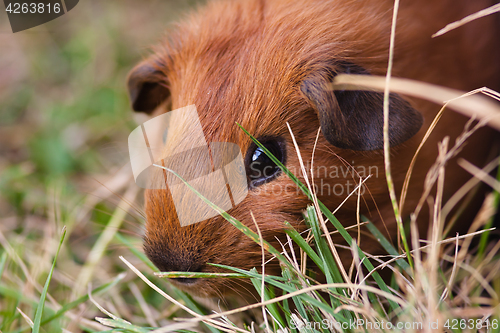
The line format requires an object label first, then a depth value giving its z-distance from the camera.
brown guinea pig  0.55
